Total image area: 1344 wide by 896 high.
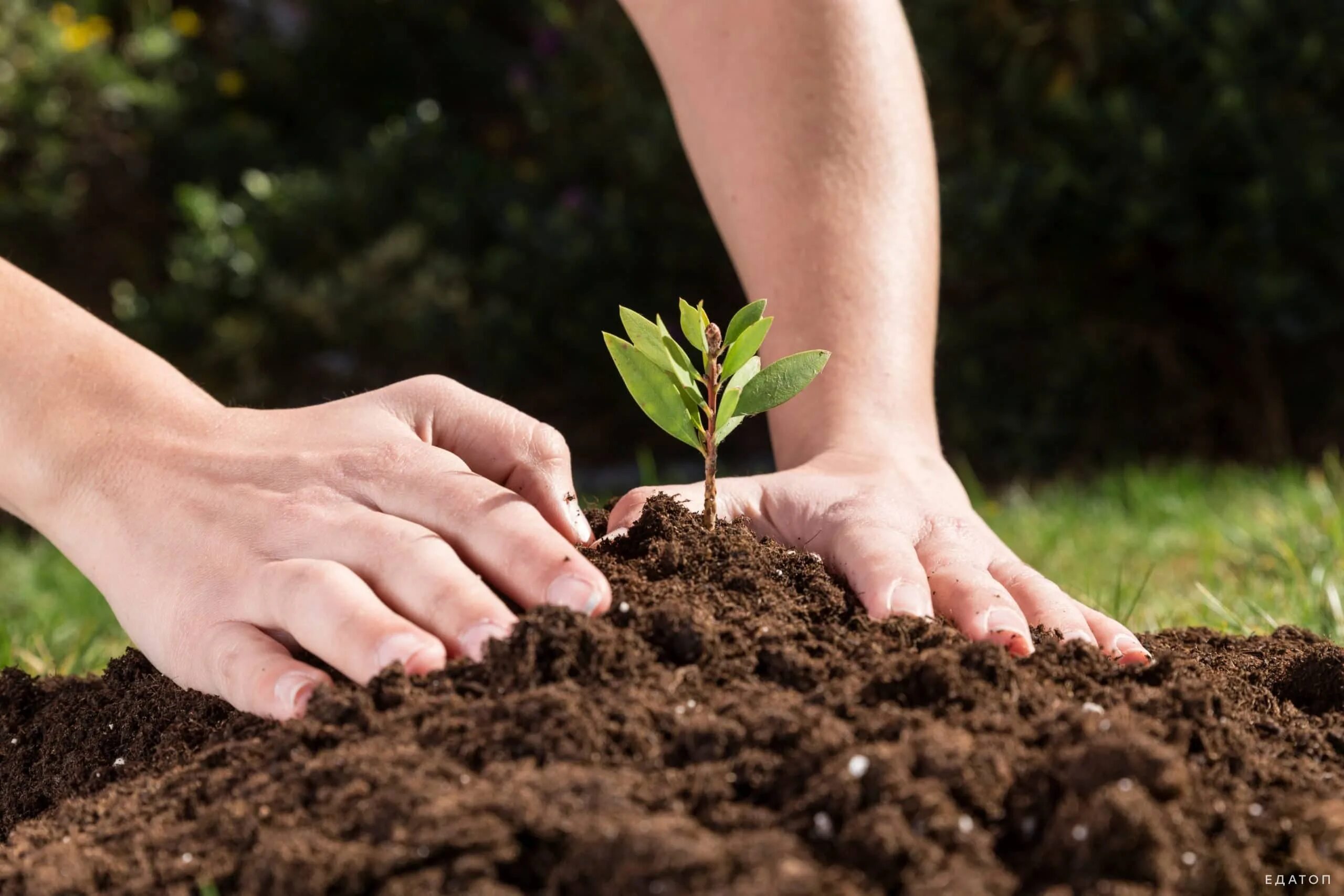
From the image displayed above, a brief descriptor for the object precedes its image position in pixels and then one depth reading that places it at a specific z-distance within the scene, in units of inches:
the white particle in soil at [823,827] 41.9
